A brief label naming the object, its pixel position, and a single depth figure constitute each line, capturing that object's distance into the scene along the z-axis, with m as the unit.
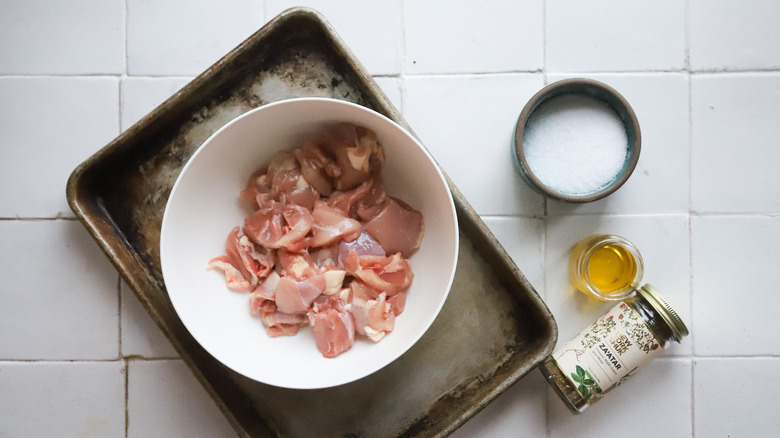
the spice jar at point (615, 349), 1.01
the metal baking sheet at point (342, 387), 1.02
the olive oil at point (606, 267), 1.08
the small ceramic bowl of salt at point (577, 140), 1.04
